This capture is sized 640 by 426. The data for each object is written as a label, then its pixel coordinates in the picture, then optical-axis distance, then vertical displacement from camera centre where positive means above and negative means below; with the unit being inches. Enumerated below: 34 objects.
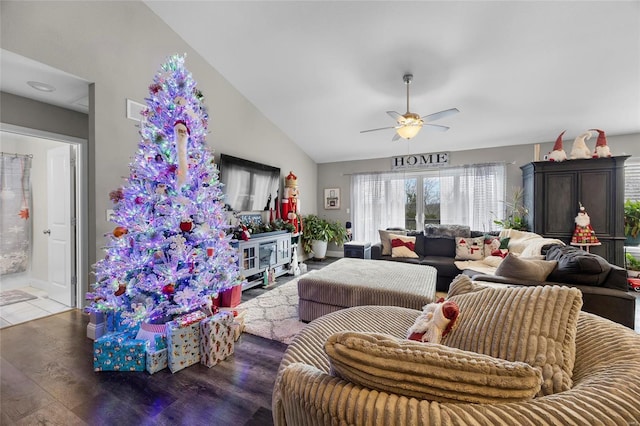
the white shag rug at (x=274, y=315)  100.7 -46.3
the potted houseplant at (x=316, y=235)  240.2 -21.8
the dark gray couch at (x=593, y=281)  79.8 -24.0
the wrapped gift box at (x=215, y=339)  79.1 -39.4
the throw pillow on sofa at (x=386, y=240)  174.4 -19.5
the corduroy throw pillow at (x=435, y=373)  23.6 -15.1
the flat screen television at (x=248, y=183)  157.4 +19.0
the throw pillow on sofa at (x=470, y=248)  156.8 -22.9
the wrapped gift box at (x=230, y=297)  115.8 -38.2
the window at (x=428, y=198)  207.2 +10.8
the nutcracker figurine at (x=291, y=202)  210.8 +7.6
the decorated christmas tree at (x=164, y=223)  83.6 -3.9
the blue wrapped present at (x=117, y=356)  75.1 -41.4
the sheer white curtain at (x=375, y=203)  240.7 +7.5
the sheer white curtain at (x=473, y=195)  205.1 +13.0
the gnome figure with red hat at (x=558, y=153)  160.6 +35.2
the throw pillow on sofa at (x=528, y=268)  91.2 -20.4
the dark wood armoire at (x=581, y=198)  153.4 +7.4
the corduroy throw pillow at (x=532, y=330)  32.2 -16.6
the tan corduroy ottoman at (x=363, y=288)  89.8 -28.1
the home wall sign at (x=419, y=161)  220.5 +43.6
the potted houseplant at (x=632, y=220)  159.9 -6.1
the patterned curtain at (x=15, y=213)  144.6 -0.4
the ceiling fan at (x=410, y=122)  120.9 +41.6
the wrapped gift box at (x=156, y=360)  74.8 -42.8
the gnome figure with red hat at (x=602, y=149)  151.3 +35.9
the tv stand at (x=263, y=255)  153.3 -28.4
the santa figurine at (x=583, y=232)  152.2 -12.8
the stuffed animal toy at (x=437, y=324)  43.5 -19.3
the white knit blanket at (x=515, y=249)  121.0 -19.0
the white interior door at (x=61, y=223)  122.3 -5.2
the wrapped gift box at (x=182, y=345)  76.2 -39.6
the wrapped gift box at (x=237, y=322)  87.0 -41.5
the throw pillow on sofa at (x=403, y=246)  167.3 -22.8
